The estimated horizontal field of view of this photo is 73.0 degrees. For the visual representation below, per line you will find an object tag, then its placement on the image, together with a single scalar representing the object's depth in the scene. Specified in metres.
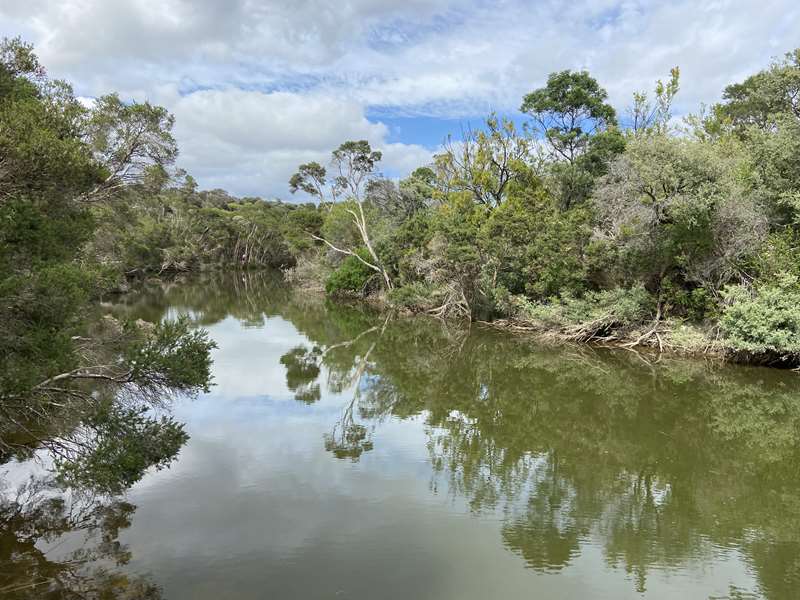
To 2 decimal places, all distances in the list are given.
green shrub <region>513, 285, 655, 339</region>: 18.70
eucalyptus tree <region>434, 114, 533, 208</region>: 24.91
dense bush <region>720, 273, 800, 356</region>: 14.25
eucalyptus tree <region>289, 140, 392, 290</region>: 32.78
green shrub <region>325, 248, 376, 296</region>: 34.38
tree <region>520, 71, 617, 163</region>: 24.97
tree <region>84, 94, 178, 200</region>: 10.43
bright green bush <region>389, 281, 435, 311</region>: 27.66
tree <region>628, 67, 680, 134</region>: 23.06
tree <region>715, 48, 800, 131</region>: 17.55
